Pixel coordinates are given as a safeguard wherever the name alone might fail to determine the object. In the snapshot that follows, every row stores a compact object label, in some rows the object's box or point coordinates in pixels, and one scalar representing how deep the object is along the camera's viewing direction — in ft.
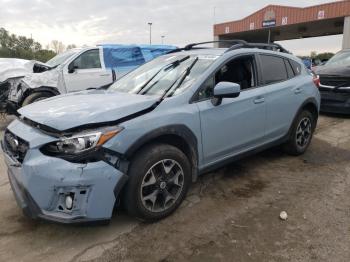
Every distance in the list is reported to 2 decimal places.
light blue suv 8.88
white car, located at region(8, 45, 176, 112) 26.76
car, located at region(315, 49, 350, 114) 25.63
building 89.00
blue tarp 31.37
